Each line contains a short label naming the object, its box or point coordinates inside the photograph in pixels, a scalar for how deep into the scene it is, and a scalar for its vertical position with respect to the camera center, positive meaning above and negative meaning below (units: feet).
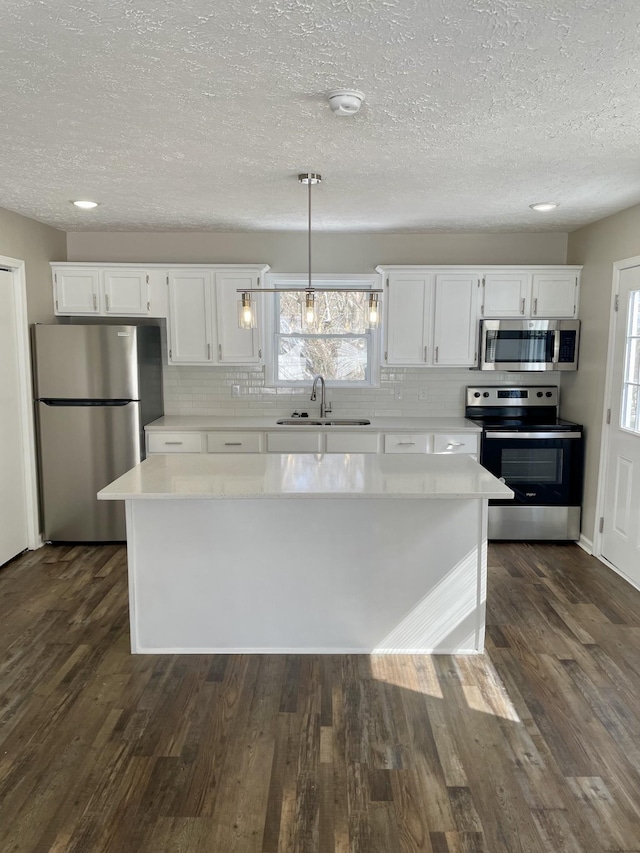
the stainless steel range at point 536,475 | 14.64 -2.95
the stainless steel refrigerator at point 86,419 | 14.21 -1.63
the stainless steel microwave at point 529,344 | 15.03 +0.26
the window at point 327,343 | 16.70 +0.29
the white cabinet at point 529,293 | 15.15 +1.55
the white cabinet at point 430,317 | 15.34 +0.95
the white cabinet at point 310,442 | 14.90 -2.20
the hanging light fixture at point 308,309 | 9.25 +0.69
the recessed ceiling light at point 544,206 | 12.24 +3.08
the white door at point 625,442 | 12.37 -1.85
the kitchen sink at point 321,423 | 15.78 -1.81
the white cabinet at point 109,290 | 15.19 +1.58
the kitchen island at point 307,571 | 9.51 -3.48
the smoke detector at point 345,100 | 6.73 +2.87
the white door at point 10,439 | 13.26 -2.00
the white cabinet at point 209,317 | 15.29 +0.91
